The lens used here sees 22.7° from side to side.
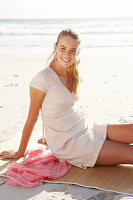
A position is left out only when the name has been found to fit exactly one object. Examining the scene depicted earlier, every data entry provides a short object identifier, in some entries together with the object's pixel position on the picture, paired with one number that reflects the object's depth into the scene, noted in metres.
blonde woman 3.00
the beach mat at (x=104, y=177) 2.79
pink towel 2.85
